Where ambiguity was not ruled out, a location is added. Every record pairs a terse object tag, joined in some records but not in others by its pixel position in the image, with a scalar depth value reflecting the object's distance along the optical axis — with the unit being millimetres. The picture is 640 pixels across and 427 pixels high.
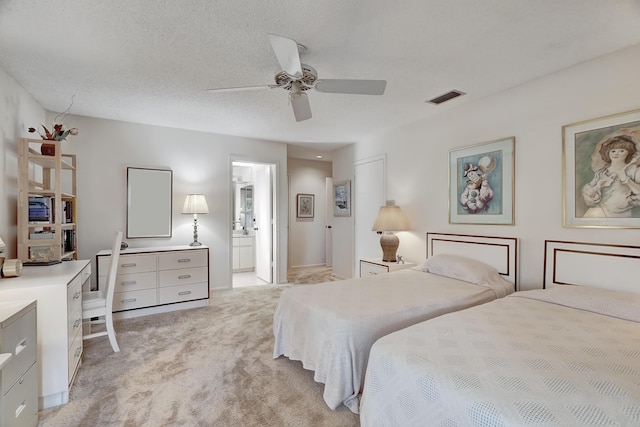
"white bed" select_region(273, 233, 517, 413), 1846
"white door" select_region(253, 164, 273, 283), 5133
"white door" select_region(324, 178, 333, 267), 6895
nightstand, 3625
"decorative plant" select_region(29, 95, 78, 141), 2664
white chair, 2502
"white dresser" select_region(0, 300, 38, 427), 1401
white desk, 1834
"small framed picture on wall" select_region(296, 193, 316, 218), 6602
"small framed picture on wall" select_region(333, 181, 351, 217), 5254
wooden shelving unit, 2469
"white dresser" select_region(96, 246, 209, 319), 3424
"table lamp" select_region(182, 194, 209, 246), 4145
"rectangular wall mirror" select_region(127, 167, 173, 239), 3975
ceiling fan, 1871
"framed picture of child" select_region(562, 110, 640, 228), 2164
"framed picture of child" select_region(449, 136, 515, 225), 2922
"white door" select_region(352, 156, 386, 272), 4551
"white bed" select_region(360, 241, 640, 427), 1031
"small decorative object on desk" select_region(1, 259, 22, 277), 2013
